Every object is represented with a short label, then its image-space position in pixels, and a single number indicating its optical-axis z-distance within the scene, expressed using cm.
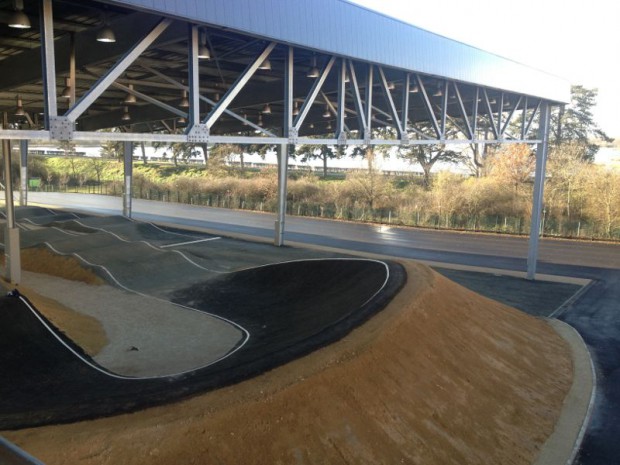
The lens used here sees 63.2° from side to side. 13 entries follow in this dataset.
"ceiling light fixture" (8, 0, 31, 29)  982
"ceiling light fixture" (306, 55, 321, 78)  1611
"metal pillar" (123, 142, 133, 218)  3597
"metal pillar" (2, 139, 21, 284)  1755
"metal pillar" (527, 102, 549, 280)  2338
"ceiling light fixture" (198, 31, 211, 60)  1230
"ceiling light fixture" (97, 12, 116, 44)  1044
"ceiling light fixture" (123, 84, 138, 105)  1784
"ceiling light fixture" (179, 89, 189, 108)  2134
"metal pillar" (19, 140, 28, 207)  3933
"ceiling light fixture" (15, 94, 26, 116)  2420
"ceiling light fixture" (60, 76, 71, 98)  1899
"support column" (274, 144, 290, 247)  2831
